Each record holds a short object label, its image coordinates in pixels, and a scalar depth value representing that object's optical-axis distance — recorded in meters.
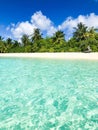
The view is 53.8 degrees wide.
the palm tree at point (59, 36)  27.42
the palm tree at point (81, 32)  24.71
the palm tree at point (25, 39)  32.02
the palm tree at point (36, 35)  30.96
